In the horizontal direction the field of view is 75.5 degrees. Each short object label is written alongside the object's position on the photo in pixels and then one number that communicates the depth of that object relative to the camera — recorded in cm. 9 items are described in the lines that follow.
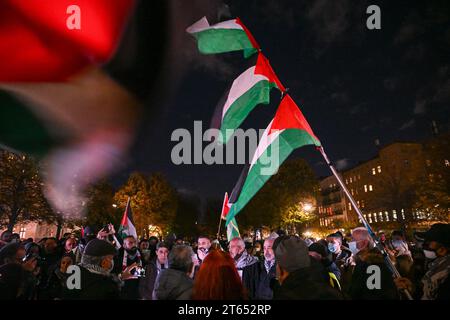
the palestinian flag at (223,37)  700
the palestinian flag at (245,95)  665
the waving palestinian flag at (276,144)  589
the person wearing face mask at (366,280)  397
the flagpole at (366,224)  427
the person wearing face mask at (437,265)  378
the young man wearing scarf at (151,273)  608
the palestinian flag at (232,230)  1014
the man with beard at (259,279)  586
